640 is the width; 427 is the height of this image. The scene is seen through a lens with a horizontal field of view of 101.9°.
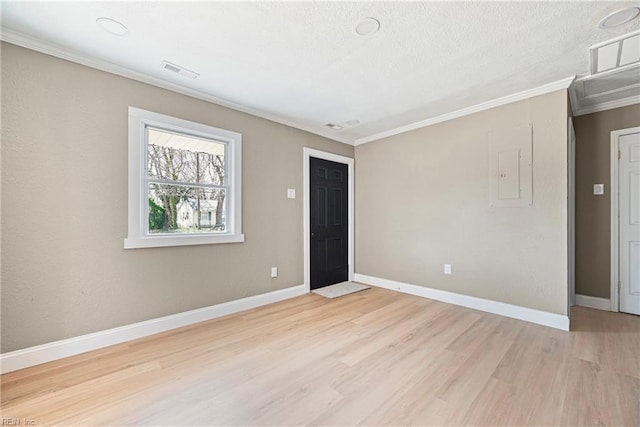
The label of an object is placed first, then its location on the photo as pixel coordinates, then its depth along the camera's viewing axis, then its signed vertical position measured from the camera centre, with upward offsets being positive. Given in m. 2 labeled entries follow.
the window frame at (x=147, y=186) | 2.45 +0.34
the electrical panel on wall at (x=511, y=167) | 2.89 +0.55
